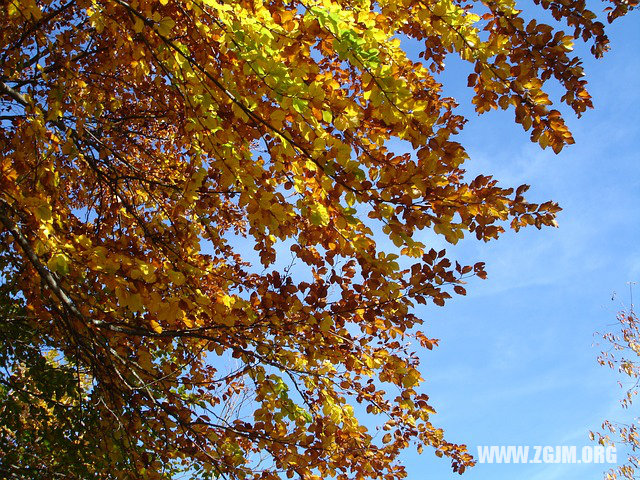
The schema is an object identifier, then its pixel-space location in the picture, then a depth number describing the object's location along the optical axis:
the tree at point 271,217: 2.19
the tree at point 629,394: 9.41
